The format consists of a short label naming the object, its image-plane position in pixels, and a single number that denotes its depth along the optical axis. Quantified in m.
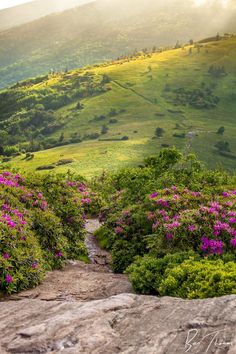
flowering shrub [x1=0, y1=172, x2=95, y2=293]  18.53
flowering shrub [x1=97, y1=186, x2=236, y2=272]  19.88
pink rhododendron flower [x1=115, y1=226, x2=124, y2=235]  25.81
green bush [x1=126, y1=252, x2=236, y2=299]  15.12
